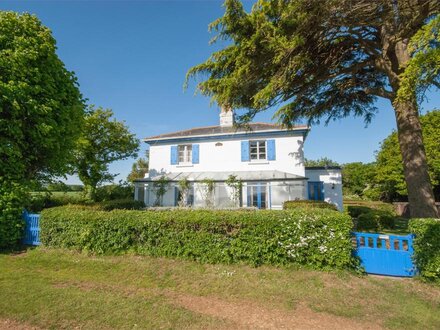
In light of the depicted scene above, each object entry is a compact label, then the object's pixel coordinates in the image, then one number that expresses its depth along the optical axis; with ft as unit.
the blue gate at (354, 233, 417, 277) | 18.12
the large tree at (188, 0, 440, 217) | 22.75
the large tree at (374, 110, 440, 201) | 65.21
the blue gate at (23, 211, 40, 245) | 27.48
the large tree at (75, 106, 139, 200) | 67.16
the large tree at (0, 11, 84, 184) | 25.50
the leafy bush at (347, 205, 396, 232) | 38.27
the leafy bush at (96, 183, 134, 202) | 72.54
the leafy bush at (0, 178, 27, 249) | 25.76
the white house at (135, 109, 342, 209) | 54.39
